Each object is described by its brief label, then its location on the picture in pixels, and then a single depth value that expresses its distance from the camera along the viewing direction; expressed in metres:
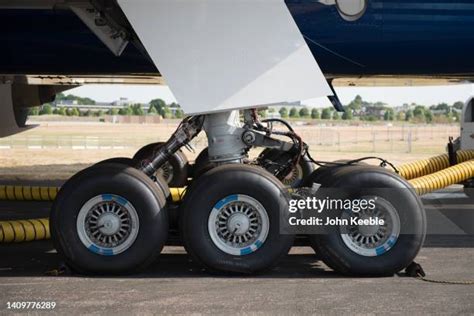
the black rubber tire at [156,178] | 7.06
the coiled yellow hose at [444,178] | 9.41
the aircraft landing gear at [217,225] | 6.25
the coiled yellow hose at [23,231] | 7.70
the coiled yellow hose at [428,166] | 10.59
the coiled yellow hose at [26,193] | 10.73
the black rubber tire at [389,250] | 6.30
